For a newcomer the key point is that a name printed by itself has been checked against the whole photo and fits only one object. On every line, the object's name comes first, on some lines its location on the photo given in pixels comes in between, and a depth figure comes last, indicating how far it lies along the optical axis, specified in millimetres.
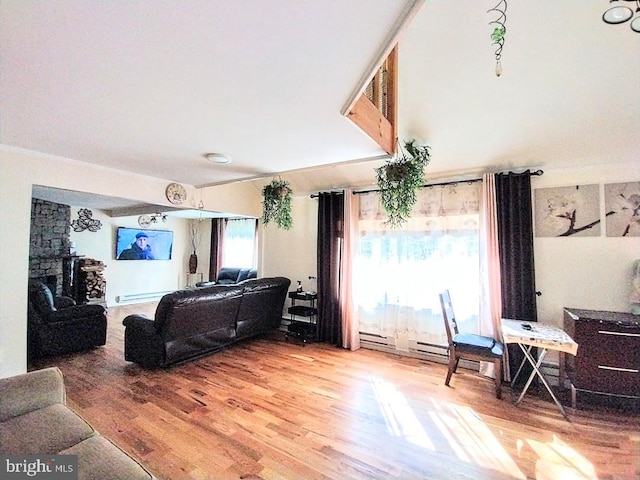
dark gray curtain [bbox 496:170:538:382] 3105
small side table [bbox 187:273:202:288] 7671
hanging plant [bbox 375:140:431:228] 2795
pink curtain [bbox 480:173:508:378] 3219
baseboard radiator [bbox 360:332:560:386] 3072
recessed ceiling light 2682
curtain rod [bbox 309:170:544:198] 3141
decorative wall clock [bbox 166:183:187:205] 3787
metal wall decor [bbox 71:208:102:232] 5758
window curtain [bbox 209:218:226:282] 7121
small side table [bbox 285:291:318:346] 4379
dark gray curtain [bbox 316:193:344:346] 4363
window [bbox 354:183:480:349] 3527
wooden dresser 2402
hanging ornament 1829
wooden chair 2760
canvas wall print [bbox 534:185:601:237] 2928
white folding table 2344
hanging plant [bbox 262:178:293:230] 3889
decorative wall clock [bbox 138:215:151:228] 6789
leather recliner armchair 3447
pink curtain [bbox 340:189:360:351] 4137
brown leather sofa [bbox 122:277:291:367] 3150
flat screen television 6445
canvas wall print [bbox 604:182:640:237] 2752
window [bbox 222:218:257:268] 6566
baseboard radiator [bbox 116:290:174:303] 6472
